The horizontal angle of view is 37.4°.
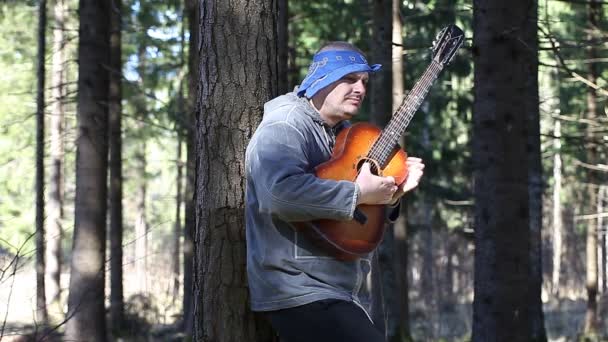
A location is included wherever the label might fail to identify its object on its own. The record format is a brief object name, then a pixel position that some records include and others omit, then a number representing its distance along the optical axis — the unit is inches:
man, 142.6
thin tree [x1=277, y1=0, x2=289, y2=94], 424.2
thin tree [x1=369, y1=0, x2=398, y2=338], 532.1
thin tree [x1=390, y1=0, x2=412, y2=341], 570.3
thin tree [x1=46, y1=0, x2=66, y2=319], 835.4
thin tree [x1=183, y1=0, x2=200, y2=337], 584.4
